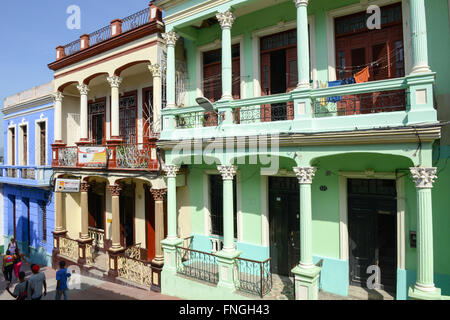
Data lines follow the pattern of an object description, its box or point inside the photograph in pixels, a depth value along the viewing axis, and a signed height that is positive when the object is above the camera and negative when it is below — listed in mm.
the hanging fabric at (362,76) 6676 +2079
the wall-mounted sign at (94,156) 10727 +443
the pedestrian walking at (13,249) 12205 -3526
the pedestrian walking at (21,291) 6797 -3018
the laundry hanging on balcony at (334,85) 6891 +1950
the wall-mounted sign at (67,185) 11297 -732
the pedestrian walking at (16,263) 11227 -3840
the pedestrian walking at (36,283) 6892 -2869
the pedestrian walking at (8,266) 11062 -3868
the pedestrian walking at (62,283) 8016 -3362
